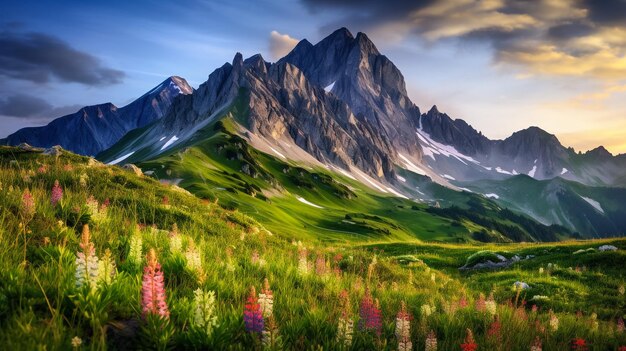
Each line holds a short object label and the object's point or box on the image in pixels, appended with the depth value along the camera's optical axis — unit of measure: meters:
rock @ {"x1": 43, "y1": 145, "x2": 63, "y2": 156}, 23.46
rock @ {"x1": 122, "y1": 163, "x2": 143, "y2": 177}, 23.51
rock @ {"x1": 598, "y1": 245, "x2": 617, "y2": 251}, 26.08
